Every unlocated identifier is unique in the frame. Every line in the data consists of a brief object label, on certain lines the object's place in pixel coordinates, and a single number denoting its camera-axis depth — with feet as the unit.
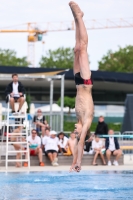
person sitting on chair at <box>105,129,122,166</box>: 76.28
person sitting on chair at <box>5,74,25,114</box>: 69.28
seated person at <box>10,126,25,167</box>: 71.73
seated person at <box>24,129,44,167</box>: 72.84
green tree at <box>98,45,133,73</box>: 243.81
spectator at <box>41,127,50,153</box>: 74.23
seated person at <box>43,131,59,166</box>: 73.20
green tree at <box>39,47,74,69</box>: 262.88
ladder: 69.80
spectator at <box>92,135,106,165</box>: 75.61
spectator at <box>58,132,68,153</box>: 75.72
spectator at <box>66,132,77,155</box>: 75.36
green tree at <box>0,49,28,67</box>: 267.80
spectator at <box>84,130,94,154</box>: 77.60
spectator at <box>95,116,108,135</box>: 80.64
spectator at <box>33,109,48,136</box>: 79.82
